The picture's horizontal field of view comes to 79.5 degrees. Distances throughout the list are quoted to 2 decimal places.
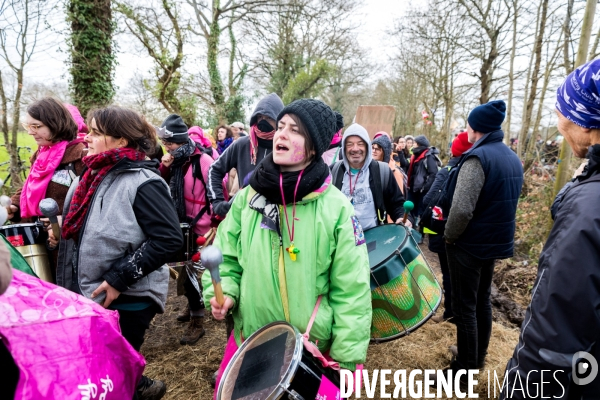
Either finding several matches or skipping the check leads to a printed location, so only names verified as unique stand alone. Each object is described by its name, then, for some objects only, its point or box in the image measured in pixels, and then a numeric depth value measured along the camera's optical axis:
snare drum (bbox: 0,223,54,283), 2.12
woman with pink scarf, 2.52
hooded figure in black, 3.05
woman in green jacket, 1.60
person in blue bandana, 1.04
